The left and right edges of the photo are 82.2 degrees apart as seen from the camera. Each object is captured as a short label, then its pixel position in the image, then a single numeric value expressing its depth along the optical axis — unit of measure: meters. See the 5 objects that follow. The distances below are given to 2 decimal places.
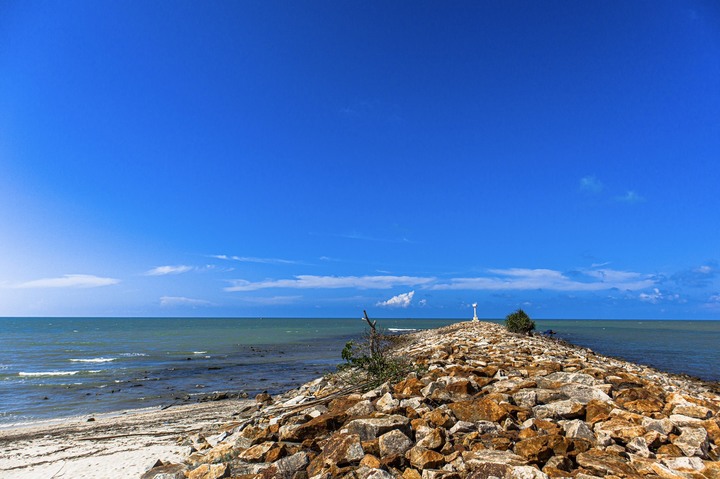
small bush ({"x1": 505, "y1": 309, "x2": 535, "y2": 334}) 25.58
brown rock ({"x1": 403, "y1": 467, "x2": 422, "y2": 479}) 4.68
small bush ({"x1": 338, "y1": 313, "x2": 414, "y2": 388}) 9.01
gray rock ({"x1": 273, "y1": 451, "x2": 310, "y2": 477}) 5.18
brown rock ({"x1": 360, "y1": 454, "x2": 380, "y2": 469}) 4.90
